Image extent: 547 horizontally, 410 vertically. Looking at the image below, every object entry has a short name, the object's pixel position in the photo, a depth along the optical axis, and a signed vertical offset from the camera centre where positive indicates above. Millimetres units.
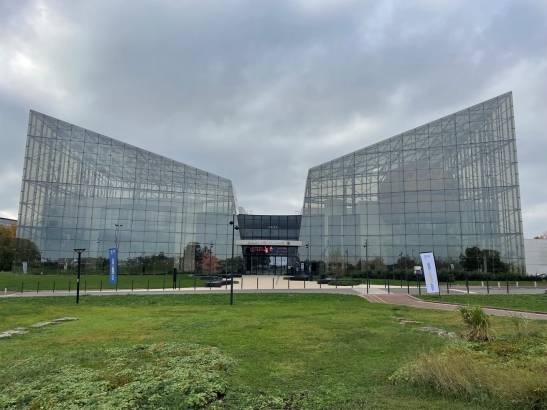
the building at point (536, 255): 60031 +528
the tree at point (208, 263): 58344 -1681
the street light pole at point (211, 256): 56212 -558
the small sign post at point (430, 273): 25531 -1147
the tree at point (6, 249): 76062 -88
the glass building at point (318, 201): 48875 +7541
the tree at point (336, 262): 54531 -1100
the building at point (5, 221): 166700 +12640
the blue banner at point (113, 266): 34750 -1466
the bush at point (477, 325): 10102 -1893
